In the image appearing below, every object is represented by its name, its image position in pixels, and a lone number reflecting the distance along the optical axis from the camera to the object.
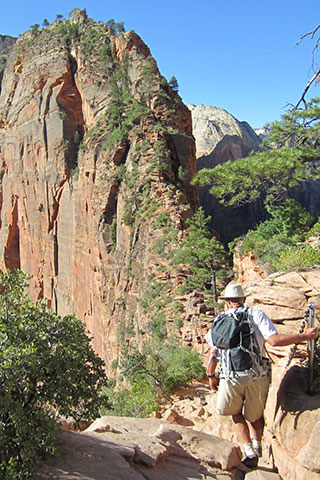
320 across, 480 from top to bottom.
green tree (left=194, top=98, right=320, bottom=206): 10.30
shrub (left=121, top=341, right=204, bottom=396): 8.98
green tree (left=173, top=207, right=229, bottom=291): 15.44
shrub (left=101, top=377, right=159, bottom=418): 7.90
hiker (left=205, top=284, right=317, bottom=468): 4.49
